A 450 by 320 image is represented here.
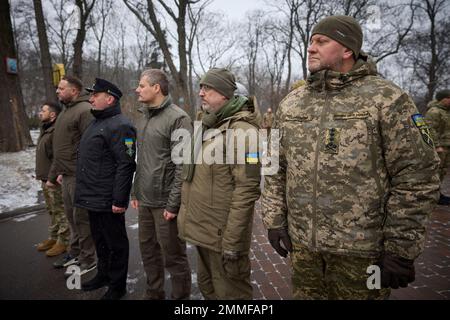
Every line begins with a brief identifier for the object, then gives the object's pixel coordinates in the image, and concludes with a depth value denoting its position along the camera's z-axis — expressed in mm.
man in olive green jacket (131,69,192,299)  2844
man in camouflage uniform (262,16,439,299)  1616
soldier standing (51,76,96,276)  3623
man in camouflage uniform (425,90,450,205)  6004
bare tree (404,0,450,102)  19953
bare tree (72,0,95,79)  13688
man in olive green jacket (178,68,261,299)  2213
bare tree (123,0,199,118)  13243
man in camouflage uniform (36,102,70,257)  4188
